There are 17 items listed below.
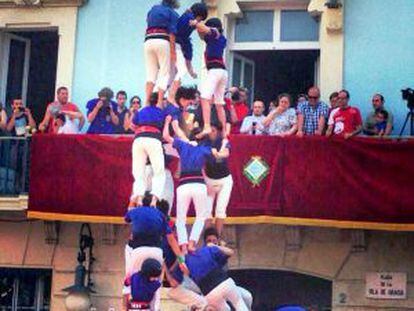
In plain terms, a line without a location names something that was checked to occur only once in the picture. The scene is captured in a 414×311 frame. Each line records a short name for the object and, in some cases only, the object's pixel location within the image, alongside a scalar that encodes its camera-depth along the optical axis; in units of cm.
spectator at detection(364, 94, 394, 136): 1772
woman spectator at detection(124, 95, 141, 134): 1820
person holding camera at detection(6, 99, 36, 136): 1922
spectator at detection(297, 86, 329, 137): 1750
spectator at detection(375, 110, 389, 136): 1777
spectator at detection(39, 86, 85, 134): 1880
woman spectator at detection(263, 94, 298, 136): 1753
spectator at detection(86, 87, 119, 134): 1820
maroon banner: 1708
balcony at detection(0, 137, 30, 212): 1892
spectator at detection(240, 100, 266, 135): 1769
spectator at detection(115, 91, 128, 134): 1853
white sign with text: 1772
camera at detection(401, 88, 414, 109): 1733
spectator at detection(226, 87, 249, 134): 1744
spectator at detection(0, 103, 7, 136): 1916
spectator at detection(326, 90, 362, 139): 1744
